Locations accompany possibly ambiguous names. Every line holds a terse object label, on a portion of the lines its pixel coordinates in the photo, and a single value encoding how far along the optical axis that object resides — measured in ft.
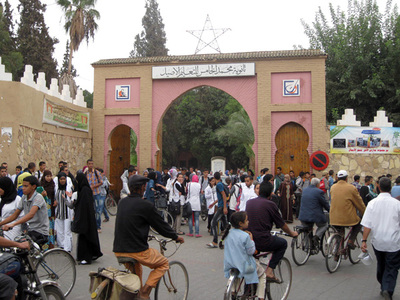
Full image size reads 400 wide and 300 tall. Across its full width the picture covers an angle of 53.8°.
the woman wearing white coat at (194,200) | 34.27
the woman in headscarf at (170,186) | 35.26
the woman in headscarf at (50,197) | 26.20
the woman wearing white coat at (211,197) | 34.68
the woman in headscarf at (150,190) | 37.07
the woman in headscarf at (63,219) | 25.40
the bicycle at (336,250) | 22.39
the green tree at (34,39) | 96.58
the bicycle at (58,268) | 16.66
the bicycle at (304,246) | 23.94
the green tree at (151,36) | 131.75
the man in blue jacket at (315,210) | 24.03
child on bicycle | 14.43
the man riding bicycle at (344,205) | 22.77
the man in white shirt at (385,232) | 17.04
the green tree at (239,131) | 99.79
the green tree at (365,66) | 74.43
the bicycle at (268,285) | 14.39
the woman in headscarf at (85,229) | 23.92
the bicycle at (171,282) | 13.77
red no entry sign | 52.95
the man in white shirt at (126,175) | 39.29
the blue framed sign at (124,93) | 65.98
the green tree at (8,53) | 87.97
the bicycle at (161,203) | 36.76
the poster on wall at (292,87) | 61.05
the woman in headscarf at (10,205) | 17.47
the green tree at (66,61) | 121.56
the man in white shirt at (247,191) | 31.04
